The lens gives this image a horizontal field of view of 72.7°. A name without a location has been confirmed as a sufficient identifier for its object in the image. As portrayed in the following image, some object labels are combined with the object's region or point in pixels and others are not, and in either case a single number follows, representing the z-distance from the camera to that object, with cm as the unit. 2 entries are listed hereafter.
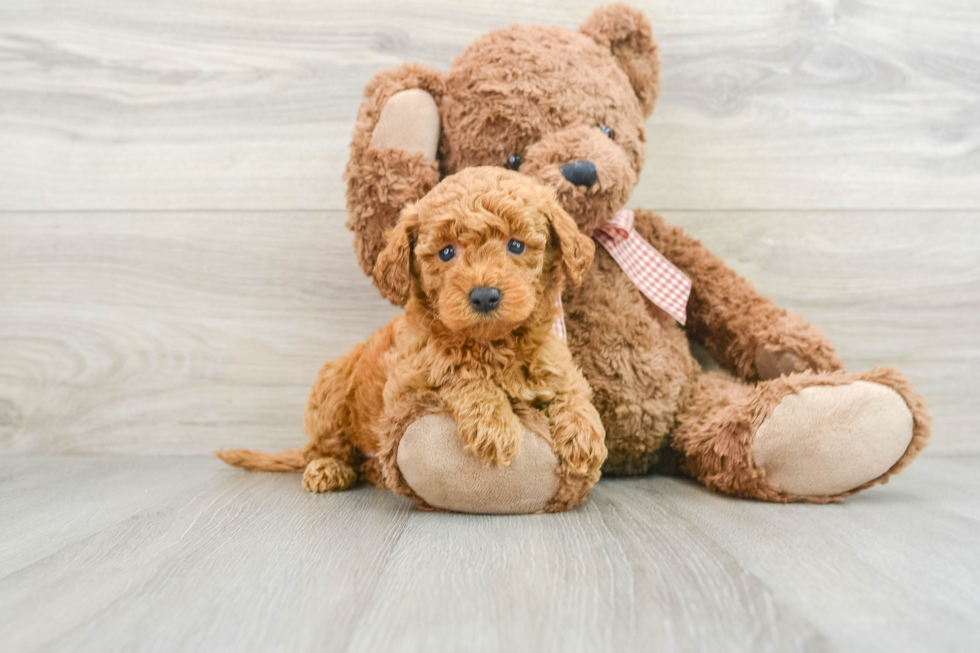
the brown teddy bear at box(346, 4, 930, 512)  72
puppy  65
